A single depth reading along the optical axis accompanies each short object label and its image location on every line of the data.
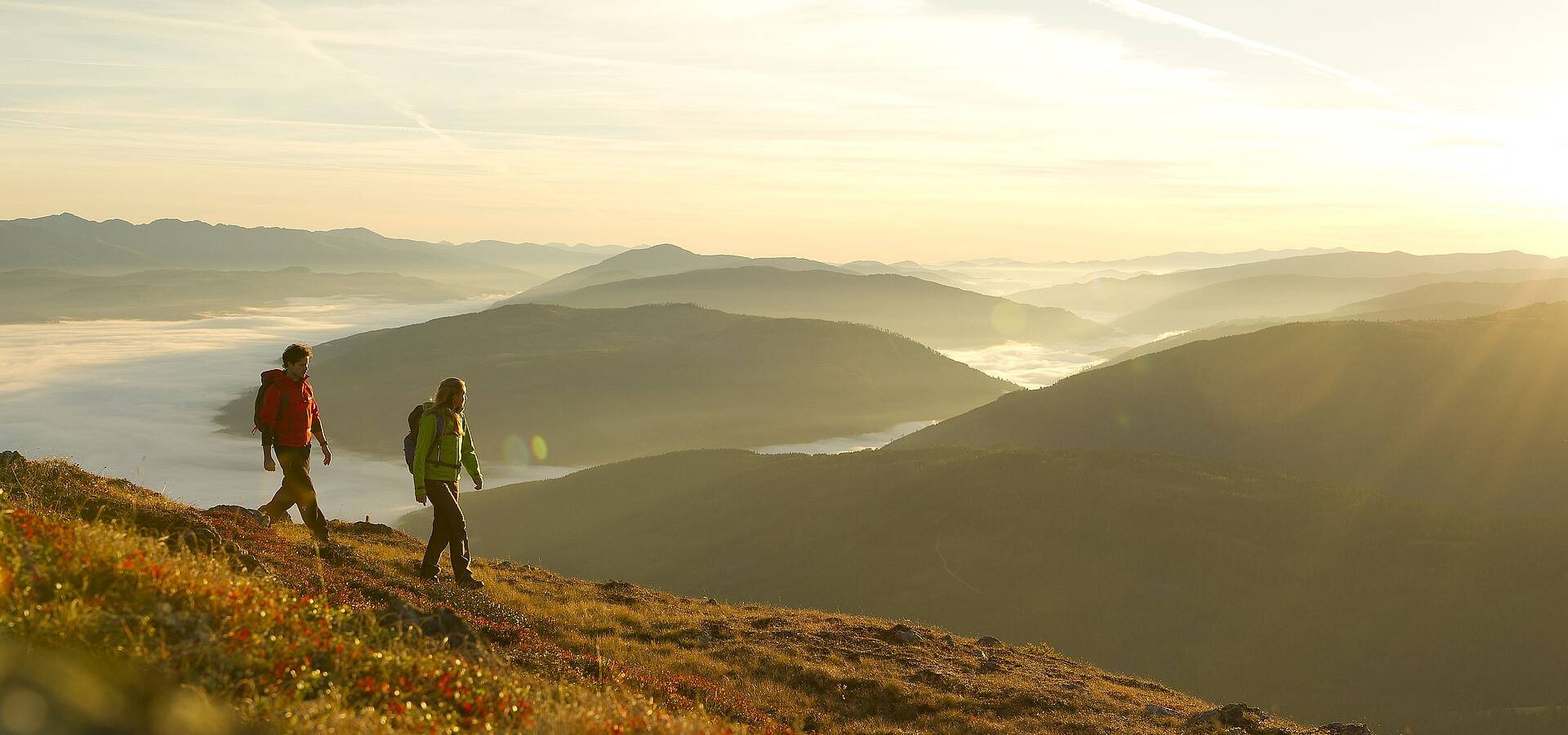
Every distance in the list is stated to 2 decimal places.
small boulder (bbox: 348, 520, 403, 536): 18.95
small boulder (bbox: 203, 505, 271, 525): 14.70
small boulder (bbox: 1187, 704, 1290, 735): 14.24
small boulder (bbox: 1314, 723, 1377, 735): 15.07
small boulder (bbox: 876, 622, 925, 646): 17.83
